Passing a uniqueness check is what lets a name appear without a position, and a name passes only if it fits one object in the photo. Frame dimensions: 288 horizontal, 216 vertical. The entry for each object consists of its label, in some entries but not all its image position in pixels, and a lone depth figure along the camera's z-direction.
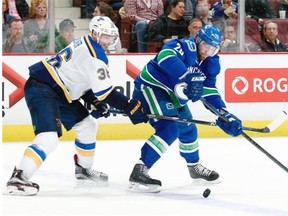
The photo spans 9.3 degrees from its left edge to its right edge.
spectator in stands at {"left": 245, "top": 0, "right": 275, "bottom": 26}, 14.60
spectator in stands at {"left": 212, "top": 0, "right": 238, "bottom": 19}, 14.61
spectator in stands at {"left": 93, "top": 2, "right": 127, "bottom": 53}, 14.03
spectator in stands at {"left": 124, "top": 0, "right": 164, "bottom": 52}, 14.34
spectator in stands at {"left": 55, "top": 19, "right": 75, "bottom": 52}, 13.83
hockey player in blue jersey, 9.26
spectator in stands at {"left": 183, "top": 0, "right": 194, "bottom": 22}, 14.42
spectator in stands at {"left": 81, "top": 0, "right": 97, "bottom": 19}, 14.14
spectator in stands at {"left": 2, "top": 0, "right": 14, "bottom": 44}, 13.63
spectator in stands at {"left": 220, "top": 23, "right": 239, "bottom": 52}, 14.37
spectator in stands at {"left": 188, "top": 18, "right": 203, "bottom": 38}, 14.30
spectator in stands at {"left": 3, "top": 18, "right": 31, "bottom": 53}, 13.54
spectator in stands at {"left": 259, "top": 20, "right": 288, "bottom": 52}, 14.50
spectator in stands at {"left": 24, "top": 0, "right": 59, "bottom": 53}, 13.71
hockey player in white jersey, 8.96
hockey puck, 8.99
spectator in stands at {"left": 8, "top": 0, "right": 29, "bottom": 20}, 13.74
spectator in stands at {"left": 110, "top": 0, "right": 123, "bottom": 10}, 14.28
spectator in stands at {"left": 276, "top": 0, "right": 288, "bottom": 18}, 14.95
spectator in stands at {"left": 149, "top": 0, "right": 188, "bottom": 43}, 14.27
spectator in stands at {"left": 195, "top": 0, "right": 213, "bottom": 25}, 14.59
